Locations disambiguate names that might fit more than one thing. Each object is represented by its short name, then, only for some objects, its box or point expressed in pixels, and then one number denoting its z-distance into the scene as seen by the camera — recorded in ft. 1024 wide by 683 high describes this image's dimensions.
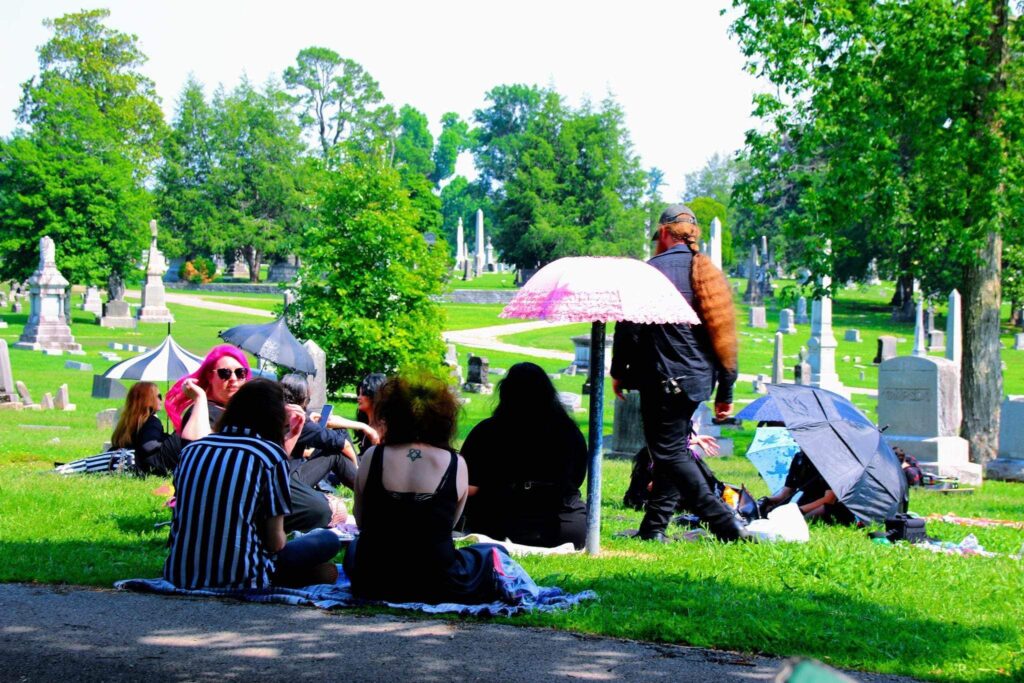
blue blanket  18.02
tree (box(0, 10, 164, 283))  150.71
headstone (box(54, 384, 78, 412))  68.74
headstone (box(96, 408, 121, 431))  57.90
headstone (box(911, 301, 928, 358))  114.52
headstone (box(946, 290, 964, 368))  80.73
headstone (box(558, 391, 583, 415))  77.97
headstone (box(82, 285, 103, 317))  161.01
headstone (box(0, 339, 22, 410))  67.00
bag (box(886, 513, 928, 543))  26.86
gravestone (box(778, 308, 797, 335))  151.53
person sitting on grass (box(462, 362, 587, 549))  22.80
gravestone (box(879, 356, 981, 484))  50.90
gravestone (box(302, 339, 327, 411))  60.03
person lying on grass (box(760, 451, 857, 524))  29.53
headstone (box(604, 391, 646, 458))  52.60
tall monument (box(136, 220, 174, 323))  149.69
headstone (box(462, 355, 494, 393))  94.07
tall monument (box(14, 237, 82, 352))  114.52
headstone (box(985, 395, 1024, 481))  53.52
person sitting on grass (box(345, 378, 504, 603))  18.10
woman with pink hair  27.76
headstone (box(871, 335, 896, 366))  125.08
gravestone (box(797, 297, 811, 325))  166.50
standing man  23.22
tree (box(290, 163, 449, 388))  72.90
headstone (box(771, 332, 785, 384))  103.91
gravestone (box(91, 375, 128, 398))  75.77
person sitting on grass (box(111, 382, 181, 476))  32.35
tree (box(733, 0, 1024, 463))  53.83
